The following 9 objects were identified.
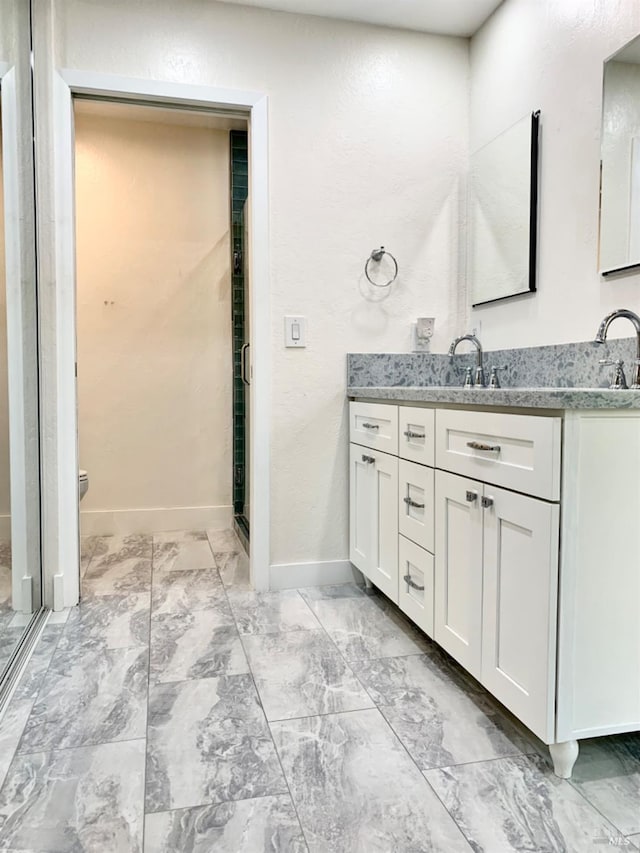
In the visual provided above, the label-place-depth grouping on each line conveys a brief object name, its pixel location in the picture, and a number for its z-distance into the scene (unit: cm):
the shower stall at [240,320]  342
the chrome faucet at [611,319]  151
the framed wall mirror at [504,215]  218
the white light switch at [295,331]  248
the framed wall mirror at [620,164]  169
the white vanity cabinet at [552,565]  120
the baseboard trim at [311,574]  251
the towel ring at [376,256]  253
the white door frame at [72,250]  223
